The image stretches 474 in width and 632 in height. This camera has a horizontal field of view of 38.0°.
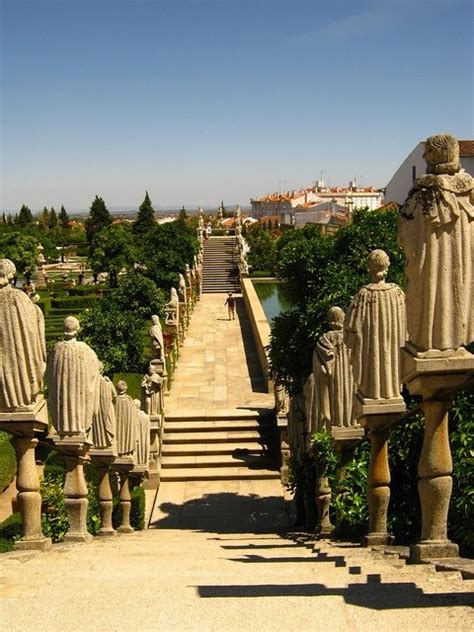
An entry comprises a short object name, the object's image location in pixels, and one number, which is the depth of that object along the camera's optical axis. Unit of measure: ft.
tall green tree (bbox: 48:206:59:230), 330.05
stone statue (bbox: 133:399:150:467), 31.17
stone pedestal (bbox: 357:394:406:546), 18.39
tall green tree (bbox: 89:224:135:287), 149.18
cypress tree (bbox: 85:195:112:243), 253.65
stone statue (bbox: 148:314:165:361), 59.62
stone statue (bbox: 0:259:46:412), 18.74
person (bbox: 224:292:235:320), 104.09
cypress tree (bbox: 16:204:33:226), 274.81
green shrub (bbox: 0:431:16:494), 45.01
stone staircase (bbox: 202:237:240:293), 143.33
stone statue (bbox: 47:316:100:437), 21.50
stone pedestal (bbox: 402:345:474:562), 13.44
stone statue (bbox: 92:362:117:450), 25.71
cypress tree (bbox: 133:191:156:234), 243.60
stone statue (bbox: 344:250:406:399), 17.53
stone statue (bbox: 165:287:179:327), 78.36
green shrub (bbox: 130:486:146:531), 37.29
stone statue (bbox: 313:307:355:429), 22.79
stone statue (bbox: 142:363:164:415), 46.73
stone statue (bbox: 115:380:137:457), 28.58
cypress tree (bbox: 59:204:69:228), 341.27
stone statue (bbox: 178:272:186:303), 100.22
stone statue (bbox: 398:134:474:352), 13.17
